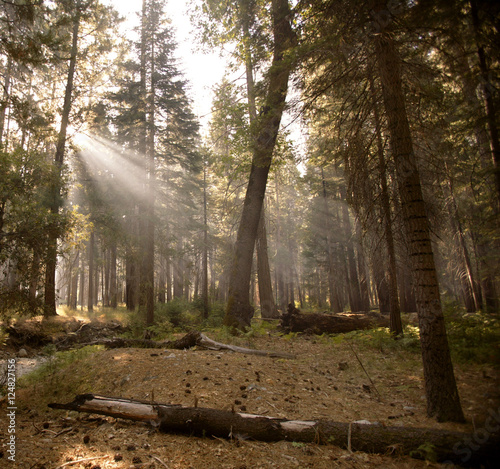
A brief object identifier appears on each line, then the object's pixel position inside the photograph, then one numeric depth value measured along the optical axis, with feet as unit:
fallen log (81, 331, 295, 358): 24.23
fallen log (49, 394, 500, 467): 9.82
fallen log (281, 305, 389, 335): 36.17
